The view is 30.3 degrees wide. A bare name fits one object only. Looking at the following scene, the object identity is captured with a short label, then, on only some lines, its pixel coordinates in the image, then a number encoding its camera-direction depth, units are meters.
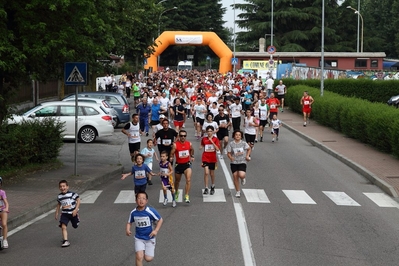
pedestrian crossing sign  18.38
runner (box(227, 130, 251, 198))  16.16
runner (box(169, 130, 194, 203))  15.67
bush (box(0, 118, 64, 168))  18.53
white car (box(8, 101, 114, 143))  27.41
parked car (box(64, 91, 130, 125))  34.43
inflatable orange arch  74.19
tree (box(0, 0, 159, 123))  17.00
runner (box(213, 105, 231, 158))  22.52
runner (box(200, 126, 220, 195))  16.52
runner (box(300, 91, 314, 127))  34.78
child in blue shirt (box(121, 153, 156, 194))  14.77
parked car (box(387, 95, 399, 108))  43.42
